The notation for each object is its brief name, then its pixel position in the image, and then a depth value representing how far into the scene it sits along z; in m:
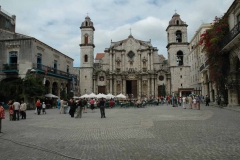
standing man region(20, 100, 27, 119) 15.49
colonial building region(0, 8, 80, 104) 26.62
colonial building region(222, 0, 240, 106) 18.64
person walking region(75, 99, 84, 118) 15.84
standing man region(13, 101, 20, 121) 14.68
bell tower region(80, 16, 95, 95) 44.59
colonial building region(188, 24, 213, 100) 31.84
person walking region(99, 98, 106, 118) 15.37
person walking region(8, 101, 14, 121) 14.45
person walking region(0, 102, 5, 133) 9.87
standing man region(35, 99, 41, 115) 18.60
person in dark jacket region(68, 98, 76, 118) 16.66
